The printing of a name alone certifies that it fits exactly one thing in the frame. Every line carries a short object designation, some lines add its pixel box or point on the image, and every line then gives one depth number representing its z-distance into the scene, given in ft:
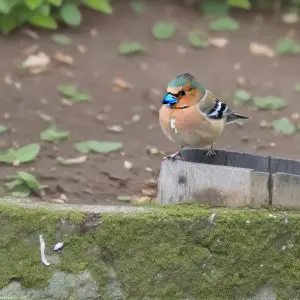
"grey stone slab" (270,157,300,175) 25.75
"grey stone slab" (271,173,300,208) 23.08
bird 25.13
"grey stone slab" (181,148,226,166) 26.40
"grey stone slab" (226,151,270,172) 25.94
